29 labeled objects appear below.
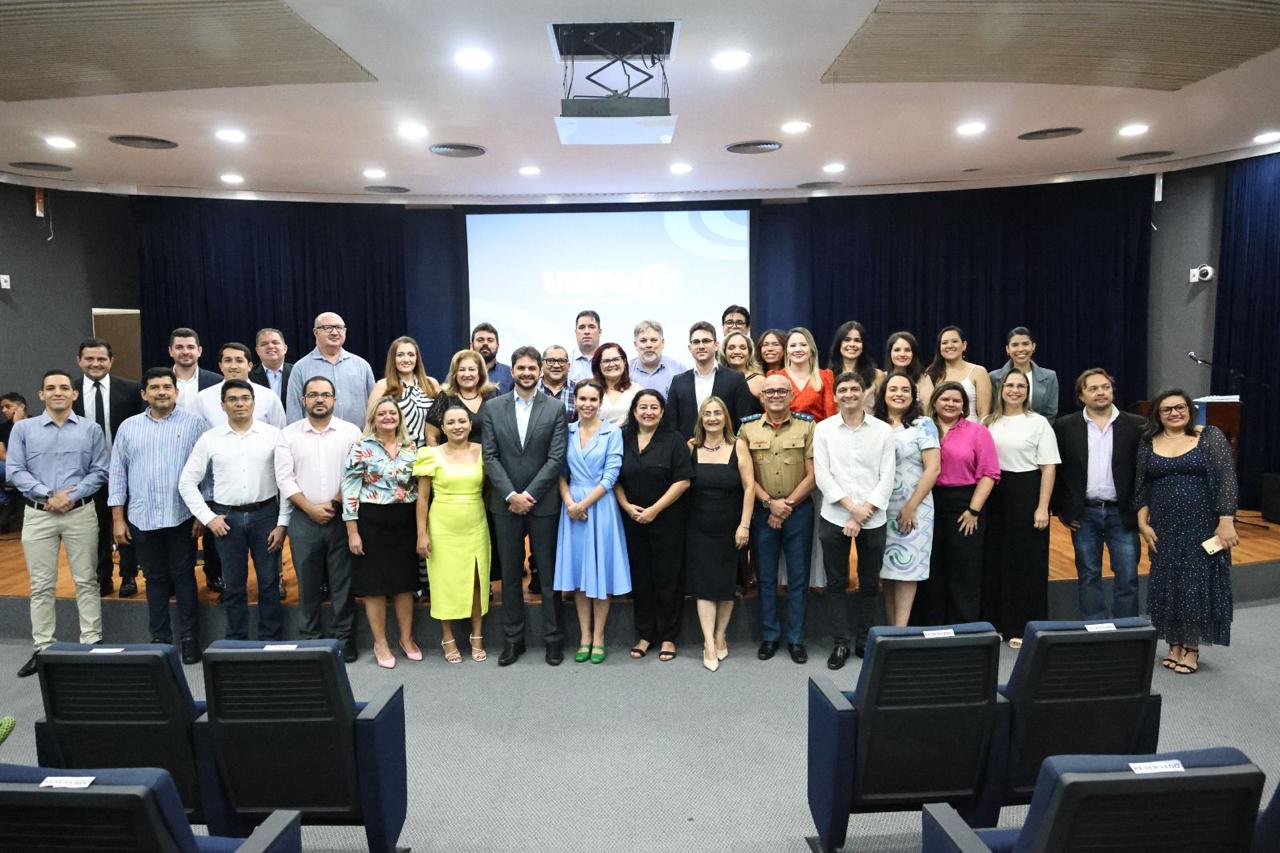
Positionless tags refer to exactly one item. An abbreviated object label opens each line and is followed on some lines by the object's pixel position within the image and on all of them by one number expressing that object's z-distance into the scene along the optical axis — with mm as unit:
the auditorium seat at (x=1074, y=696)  2383
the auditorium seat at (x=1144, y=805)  1473
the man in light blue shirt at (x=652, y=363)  4781
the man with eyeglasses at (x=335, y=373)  4840
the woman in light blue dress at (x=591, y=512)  4207
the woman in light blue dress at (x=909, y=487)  4082
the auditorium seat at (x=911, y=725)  2373
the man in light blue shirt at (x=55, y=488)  4254
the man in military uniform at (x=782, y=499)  4176
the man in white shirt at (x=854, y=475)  3998
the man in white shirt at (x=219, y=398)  4520
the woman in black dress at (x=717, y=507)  4191
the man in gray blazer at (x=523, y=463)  4215
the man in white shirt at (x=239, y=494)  4160
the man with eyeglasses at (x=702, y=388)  4426
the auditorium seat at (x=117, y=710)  2318
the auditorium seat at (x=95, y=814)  1471
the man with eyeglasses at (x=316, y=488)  4195
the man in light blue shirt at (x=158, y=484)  4199
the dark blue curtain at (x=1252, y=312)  7324
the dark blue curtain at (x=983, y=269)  8492
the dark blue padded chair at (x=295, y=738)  2318
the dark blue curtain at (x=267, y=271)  8906
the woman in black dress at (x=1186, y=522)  3982
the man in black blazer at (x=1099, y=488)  4219
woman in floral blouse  4164
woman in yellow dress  4211
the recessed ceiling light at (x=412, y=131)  6144
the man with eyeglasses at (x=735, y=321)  5020
